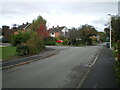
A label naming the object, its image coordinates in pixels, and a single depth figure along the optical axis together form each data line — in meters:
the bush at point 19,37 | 17.61
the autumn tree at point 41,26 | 19.98
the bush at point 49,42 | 27.11
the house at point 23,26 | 43.15
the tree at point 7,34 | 29.10
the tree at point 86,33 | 32.93
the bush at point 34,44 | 12.25
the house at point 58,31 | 47.97
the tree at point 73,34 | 30.92
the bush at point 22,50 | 11.22
